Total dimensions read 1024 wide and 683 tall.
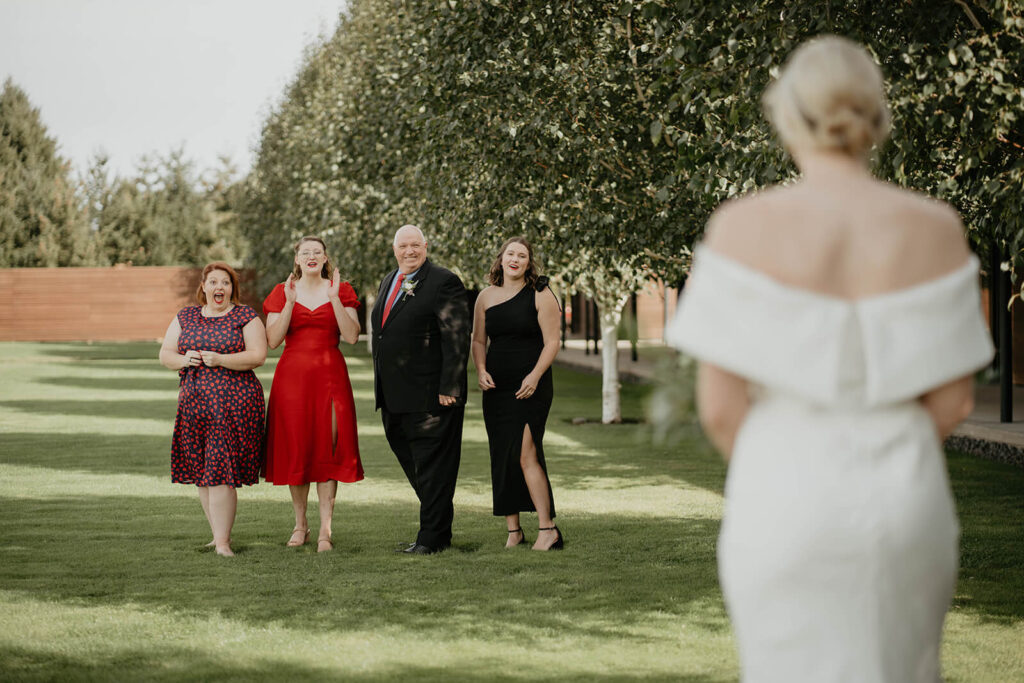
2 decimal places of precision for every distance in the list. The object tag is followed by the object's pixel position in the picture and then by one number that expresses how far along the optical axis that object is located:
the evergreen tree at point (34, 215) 58.72
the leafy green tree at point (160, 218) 62.41
